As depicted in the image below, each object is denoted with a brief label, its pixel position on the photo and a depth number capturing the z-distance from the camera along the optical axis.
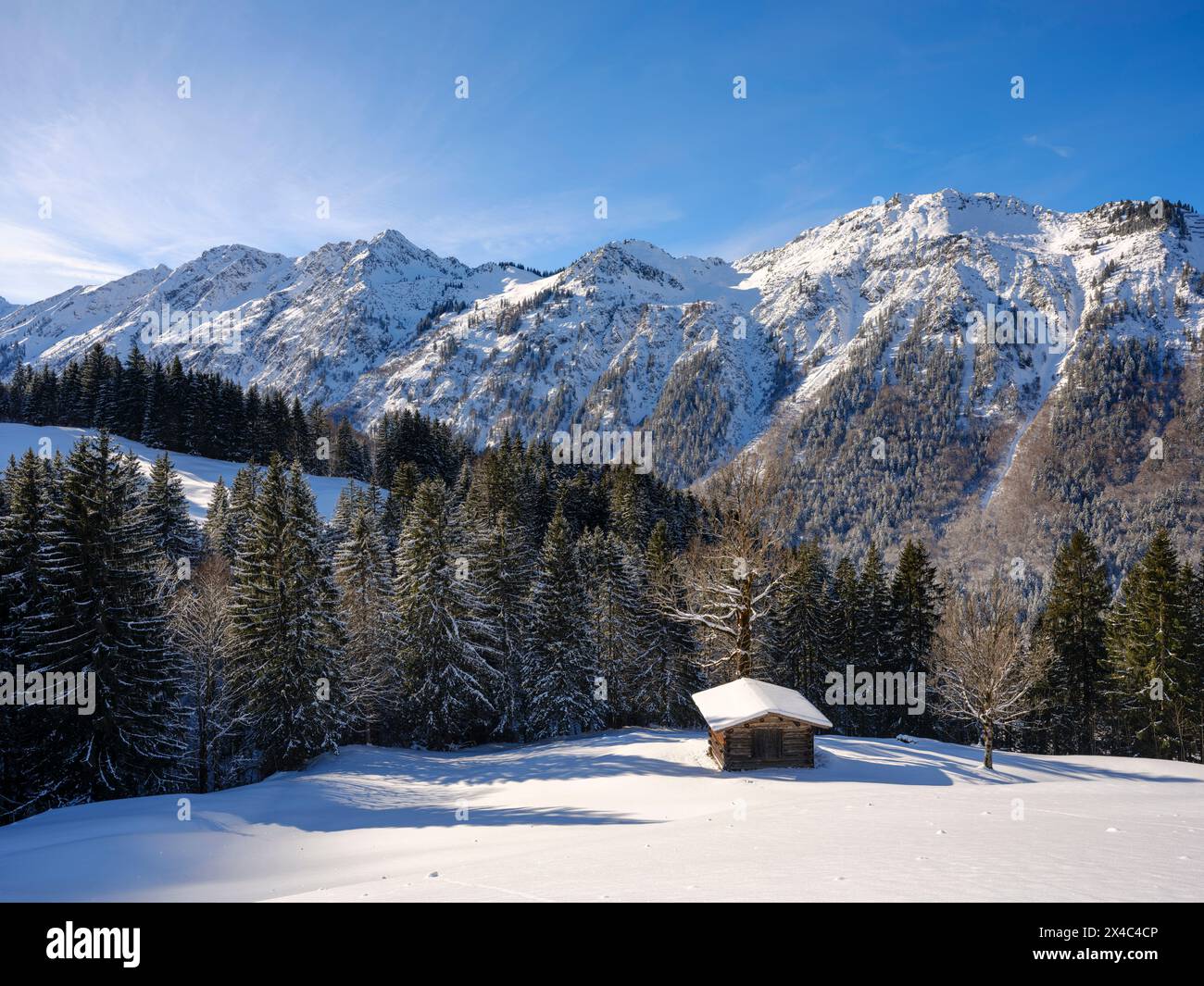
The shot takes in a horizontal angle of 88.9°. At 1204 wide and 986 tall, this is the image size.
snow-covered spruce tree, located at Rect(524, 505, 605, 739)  36.38
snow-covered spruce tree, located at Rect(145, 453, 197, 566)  46.28
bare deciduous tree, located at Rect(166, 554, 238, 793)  29.31
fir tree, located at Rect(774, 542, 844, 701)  46.22
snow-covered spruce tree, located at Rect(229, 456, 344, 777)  27.89
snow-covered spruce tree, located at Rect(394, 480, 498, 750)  34.06
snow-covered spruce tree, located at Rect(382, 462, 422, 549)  51.72
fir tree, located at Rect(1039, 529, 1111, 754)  39.34
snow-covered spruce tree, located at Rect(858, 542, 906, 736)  44.41
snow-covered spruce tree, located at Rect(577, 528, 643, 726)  40.34
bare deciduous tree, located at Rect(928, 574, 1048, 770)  27.38
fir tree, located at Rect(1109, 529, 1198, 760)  34.19
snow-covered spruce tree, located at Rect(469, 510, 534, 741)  37.67
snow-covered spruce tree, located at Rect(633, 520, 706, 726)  41.31
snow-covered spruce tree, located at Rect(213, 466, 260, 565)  44.94
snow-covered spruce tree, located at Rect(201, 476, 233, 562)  46.88
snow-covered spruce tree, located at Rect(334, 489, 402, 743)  34.84
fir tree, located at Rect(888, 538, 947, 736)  43.94
